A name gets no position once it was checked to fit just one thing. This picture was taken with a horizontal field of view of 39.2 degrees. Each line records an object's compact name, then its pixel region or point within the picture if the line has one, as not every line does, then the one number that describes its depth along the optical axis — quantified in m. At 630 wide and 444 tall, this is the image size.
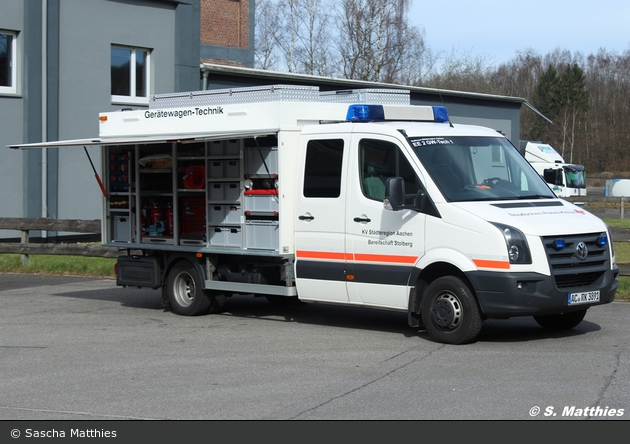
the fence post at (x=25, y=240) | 18.78
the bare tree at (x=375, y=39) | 52.75
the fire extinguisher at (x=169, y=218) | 12.48
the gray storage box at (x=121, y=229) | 13.11
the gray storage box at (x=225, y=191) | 11.55
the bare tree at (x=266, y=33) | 59.24
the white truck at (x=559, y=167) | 44.78
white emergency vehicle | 9.14
